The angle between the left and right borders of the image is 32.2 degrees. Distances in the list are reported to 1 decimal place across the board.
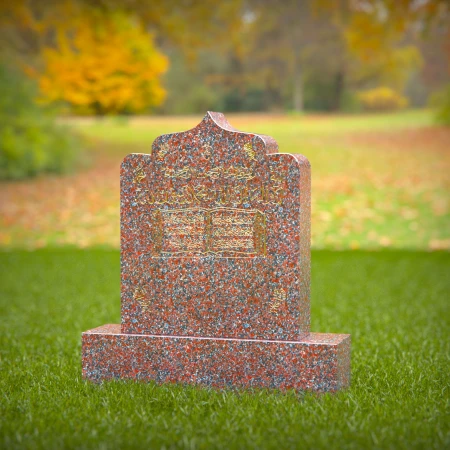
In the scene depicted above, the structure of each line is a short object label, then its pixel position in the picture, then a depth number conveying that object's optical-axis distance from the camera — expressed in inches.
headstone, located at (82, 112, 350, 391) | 194.4
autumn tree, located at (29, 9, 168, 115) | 712.4
